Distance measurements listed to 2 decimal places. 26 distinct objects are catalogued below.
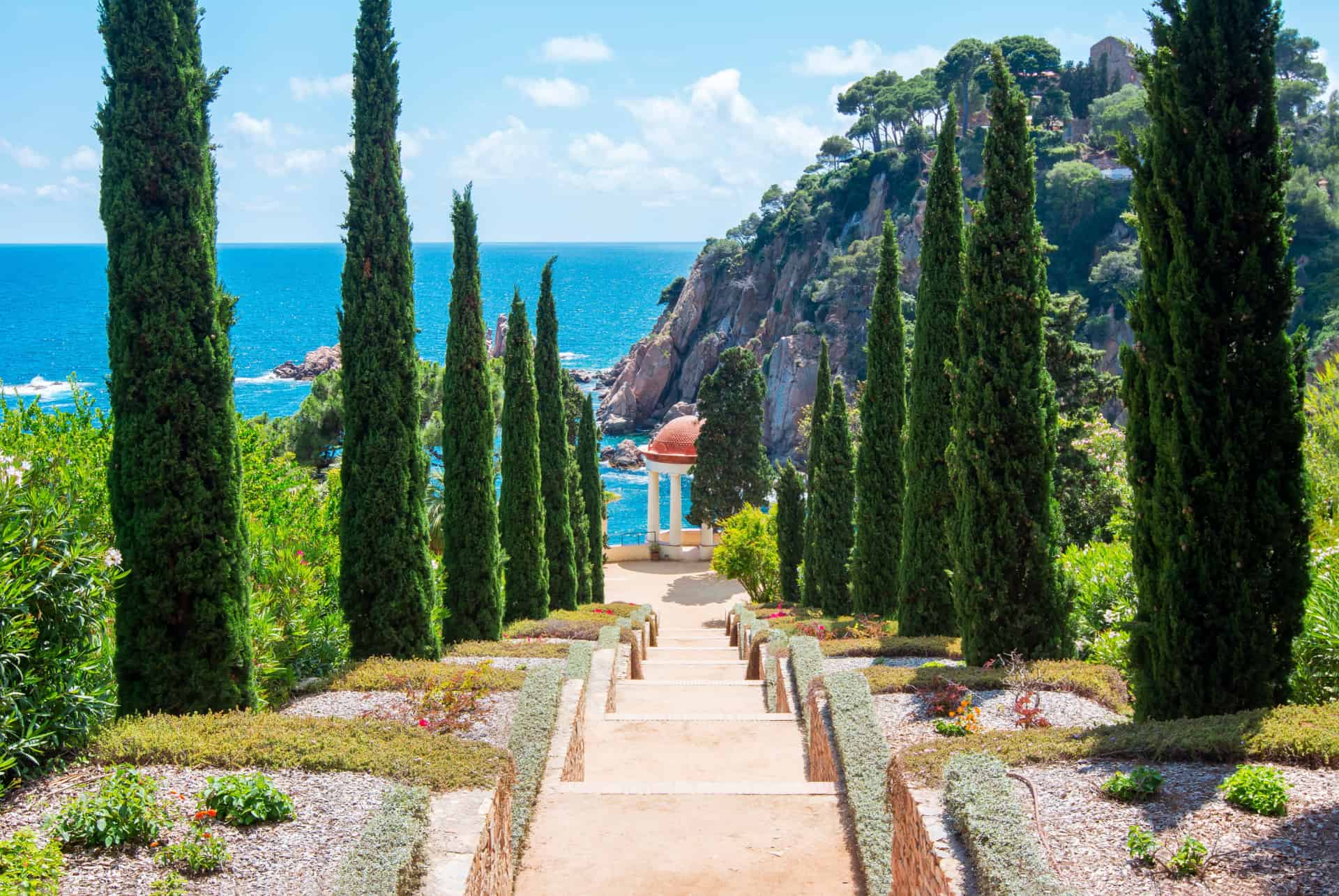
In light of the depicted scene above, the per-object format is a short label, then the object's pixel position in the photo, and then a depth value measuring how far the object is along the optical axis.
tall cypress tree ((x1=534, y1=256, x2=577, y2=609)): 21.92
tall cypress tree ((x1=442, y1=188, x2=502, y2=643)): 15.48
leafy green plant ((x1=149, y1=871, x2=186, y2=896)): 5.03
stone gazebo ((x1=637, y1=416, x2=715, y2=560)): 40.38
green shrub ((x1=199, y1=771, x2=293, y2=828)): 5.86
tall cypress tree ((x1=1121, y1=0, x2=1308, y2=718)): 7.86
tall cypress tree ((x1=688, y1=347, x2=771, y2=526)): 40.59
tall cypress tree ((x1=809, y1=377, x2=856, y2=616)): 22.83
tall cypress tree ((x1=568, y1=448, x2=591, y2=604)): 25.02
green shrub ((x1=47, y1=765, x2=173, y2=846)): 5.43
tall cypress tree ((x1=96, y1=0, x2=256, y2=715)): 8.74
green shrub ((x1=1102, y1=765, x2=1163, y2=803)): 5.89
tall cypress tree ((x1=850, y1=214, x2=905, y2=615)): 17.47
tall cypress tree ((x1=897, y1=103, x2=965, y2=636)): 14.33
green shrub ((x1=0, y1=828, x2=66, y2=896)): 4.69
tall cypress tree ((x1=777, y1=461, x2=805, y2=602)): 28.17
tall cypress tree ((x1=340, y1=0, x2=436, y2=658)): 12.14
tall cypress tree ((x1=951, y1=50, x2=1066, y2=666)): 11.41
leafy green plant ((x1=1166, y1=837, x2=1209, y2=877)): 5.05
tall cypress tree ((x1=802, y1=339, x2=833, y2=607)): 24.22
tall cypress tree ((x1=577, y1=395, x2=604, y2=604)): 27.55
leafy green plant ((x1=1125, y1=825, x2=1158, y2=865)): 5.19
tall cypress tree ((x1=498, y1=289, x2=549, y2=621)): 18.91
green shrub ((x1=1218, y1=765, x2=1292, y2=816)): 5.56
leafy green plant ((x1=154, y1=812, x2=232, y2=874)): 5.30
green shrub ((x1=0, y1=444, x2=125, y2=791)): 6.25
